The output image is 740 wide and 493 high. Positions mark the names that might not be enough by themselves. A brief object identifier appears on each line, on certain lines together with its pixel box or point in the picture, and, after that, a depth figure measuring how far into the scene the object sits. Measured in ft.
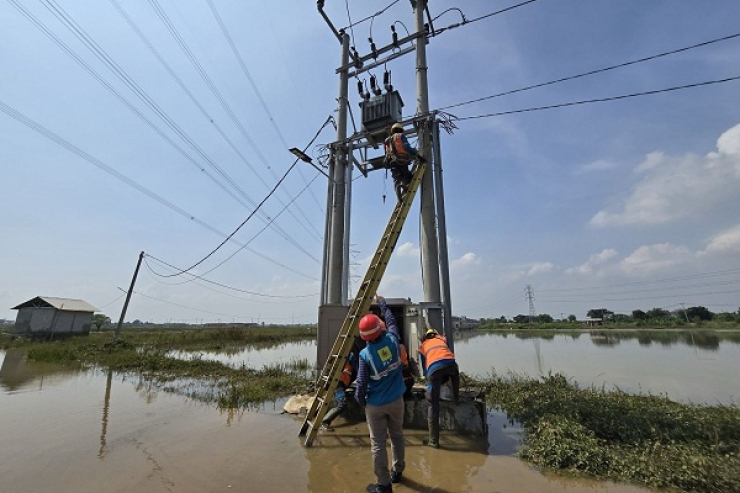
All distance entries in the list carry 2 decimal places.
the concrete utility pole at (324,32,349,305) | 29.58
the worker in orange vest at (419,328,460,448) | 17.16
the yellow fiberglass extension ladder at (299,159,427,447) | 18.38
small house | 94.48
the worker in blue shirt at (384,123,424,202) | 25.23
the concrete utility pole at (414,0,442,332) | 24.07
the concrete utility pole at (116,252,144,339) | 76.62
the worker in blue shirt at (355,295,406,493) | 12.86
